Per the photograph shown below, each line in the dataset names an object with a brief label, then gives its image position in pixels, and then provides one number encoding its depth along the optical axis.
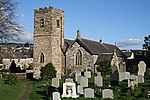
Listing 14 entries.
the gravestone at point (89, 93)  16.76
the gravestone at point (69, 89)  17.70
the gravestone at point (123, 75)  23.65
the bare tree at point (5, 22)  22.10
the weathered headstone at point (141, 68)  26.31
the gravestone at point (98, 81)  21.20
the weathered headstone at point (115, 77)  23.51
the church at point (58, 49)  33.39
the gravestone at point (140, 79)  21.86
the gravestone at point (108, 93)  16.38
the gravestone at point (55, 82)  21.17
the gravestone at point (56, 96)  14.39
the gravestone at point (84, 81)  20.64
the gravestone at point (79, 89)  18.70
